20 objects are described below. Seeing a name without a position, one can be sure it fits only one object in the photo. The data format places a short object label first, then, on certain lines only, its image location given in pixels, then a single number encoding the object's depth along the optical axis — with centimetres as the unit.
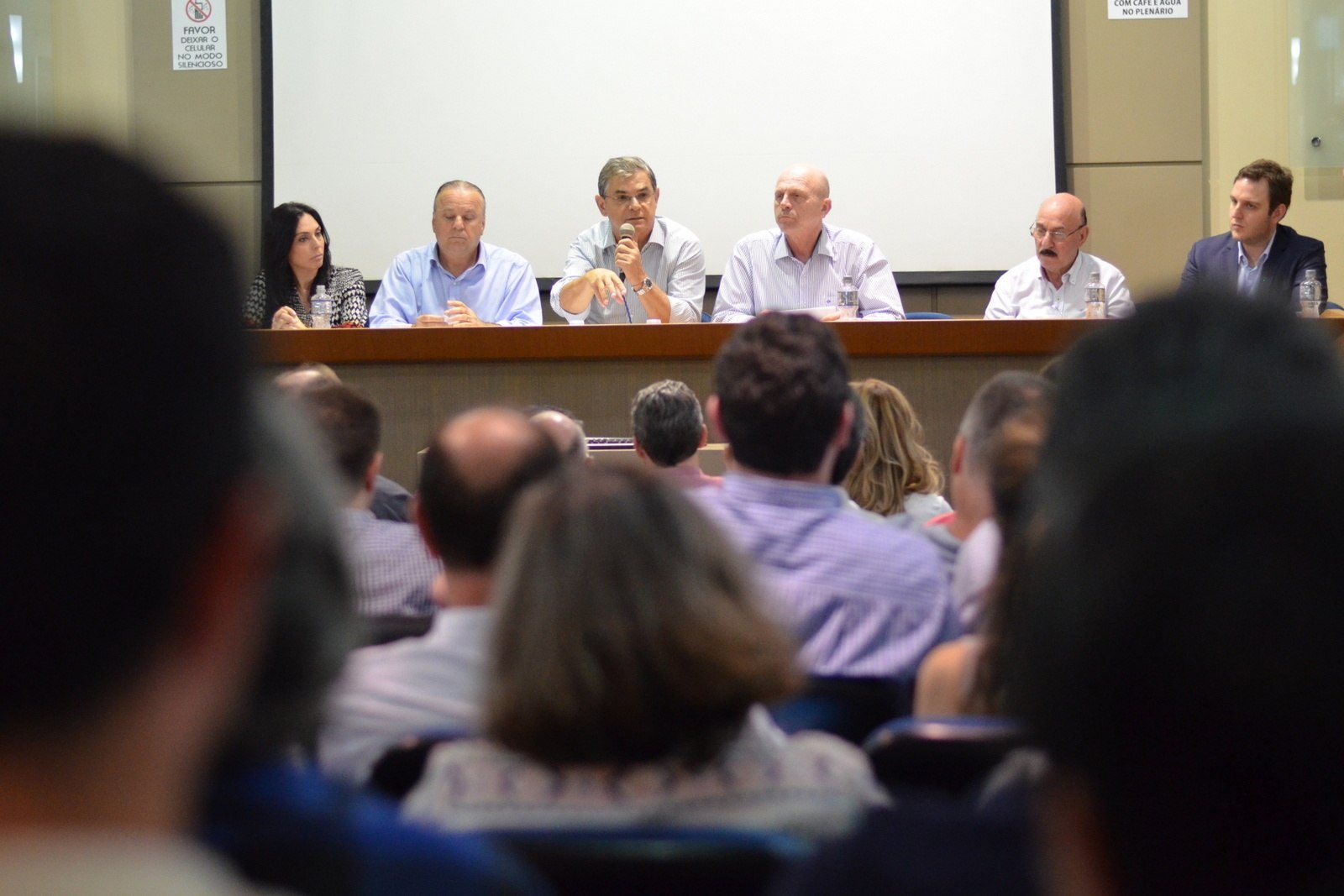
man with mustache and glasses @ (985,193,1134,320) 1114
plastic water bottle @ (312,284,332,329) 976
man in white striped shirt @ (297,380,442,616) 414
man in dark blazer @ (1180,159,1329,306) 1116
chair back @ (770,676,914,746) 325
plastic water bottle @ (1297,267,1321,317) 925
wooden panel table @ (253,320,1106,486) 880
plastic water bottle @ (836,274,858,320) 950
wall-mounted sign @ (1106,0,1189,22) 1281
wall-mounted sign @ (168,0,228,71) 1309
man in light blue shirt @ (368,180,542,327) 1106
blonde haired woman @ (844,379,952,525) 566
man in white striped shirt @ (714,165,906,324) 1098
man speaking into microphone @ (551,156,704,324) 1002
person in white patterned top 228
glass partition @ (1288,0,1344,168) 1246
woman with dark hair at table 1068
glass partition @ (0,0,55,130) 1271
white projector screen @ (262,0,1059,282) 1295
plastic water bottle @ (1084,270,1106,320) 952
